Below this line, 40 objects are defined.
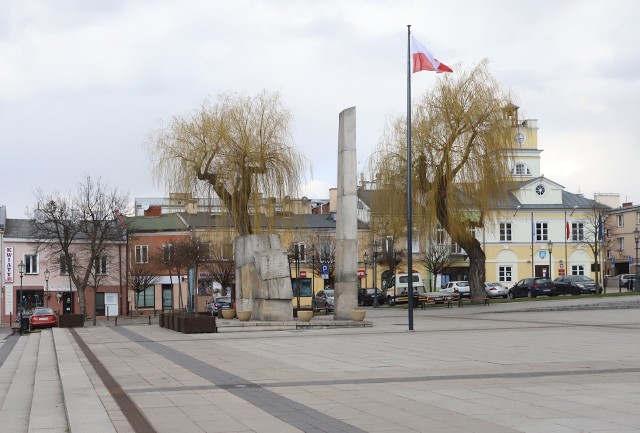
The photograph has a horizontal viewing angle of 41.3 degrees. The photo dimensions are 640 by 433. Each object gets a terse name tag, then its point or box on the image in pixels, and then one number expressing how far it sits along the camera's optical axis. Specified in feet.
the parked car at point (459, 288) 218.18
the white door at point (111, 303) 225.97
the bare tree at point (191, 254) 151.29
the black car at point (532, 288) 196.03
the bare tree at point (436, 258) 229.25
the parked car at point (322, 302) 182.59
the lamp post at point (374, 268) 192.94
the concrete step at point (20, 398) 35.58
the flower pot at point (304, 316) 106.73
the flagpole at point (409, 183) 94.94
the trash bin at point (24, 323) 146.81
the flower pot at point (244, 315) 108.47
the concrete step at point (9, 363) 49.73
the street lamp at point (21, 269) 195.89
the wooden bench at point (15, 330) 147.95
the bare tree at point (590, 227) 252.83
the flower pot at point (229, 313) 121.37
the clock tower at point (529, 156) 268.33
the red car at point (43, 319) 159.94
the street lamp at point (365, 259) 240.44
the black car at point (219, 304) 171.32
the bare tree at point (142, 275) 206.49
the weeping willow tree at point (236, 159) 120.78
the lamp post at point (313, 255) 227.14
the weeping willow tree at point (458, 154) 139.54
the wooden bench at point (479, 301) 158.40
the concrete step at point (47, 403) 33.47
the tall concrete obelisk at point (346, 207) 105.50
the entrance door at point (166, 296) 233.55
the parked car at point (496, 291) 214.07
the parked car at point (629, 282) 210.55
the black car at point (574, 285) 193.47
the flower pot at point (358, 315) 106.52
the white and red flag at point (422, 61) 99.50
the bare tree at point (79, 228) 192.95
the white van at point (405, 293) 178.29
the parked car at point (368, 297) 212.64
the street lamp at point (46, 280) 213.58
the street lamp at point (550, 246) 255.70
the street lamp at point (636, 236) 199.86
